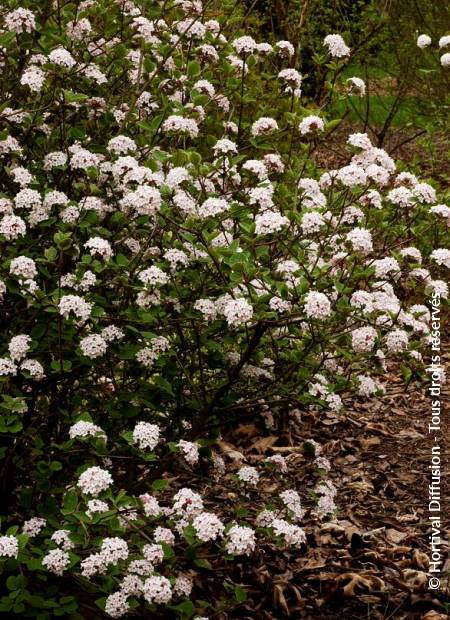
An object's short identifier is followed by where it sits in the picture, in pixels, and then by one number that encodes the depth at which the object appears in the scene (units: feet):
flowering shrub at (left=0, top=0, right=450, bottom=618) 9.25
